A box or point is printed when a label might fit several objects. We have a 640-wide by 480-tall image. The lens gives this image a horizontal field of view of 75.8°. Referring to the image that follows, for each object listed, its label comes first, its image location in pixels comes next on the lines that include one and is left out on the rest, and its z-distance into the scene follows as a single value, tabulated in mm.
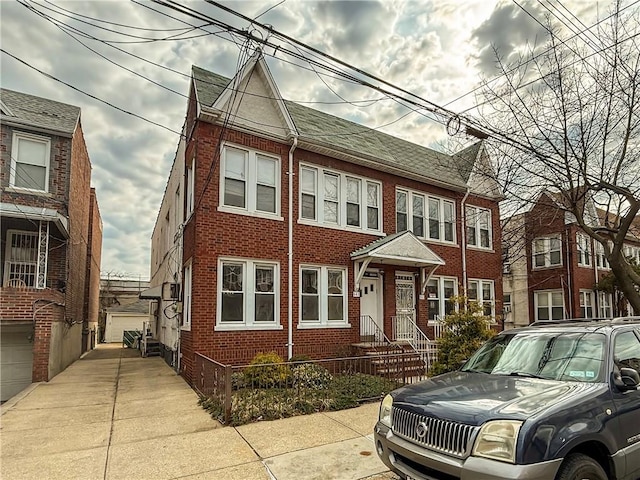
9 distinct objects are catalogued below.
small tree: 8656
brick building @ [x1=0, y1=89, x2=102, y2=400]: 10820
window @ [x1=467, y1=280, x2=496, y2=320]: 16219
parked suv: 3225
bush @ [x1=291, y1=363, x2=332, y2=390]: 8180
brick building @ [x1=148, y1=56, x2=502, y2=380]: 10508
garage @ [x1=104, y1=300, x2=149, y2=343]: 32469
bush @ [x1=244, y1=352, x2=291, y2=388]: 7898
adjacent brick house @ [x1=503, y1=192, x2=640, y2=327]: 22094
